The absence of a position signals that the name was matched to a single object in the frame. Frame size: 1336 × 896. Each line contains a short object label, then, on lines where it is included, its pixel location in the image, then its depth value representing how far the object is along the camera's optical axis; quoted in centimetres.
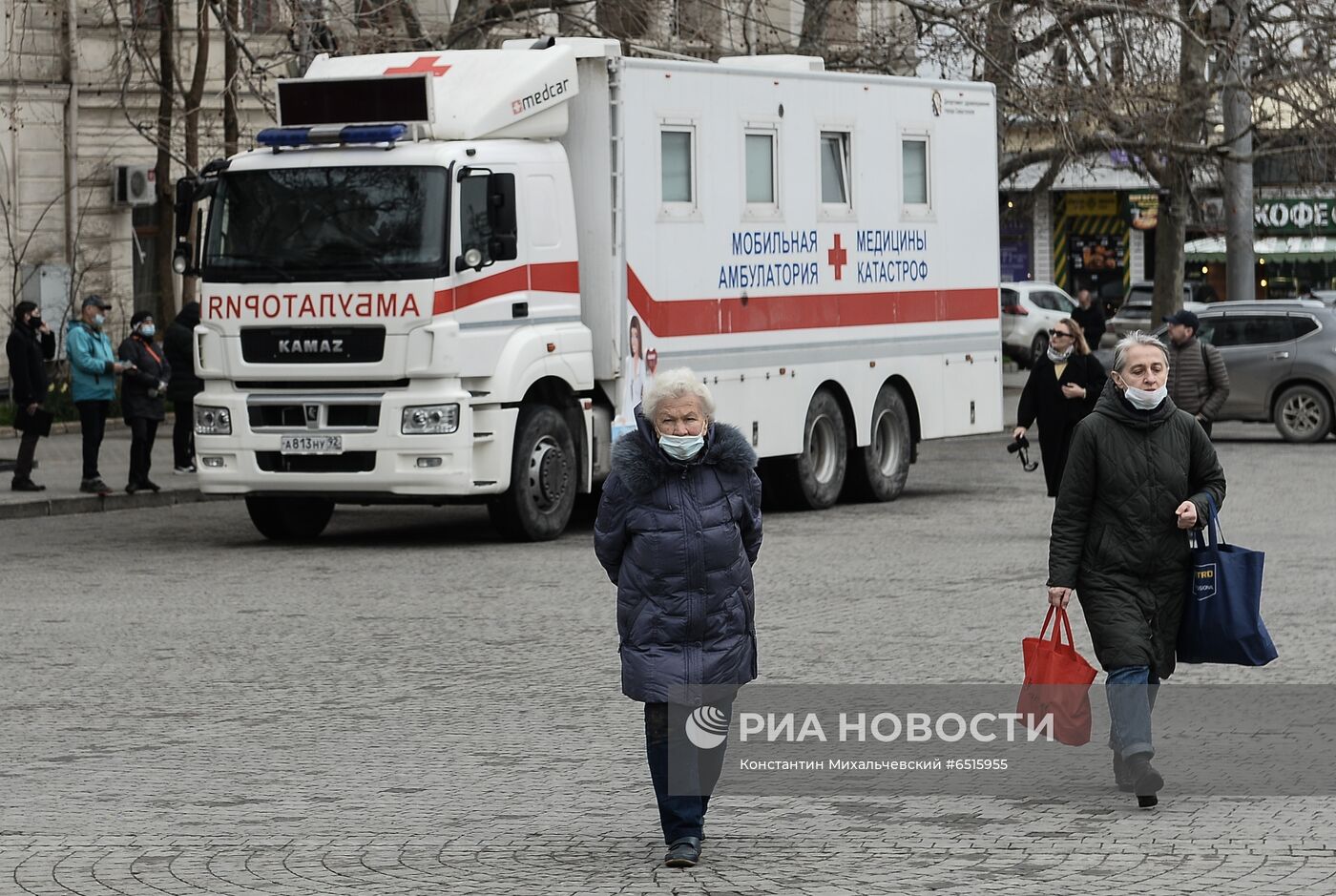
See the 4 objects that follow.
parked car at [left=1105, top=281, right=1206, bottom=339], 5188
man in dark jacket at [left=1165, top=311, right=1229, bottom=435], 1931
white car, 4934
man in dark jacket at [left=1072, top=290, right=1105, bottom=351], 3914
